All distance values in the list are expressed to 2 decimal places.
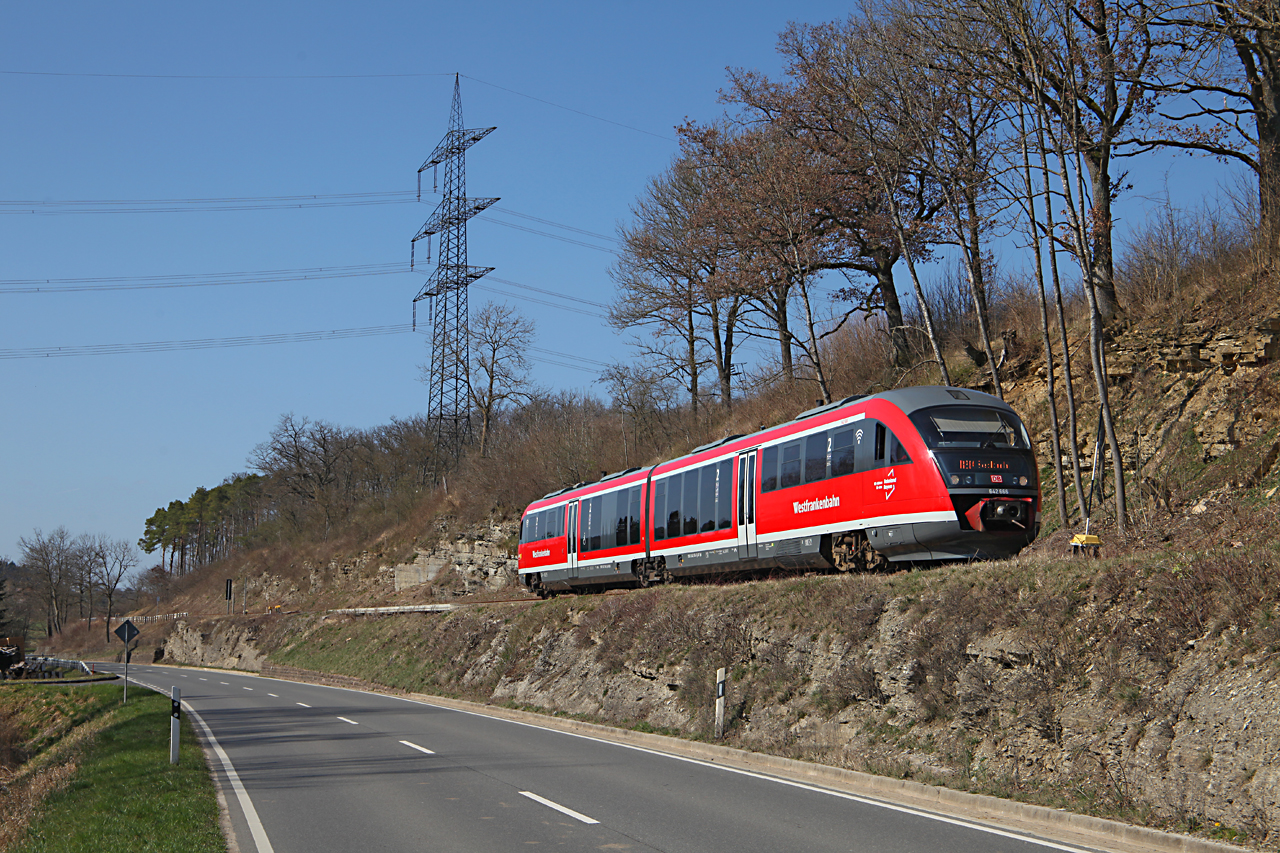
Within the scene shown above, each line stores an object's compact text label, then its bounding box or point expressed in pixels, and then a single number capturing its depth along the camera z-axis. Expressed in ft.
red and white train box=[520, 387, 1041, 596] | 52.11
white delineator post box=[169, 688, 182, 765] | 49.26
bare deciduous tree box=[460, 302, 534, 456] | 187.83
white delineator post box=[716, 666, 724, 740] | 50.08
